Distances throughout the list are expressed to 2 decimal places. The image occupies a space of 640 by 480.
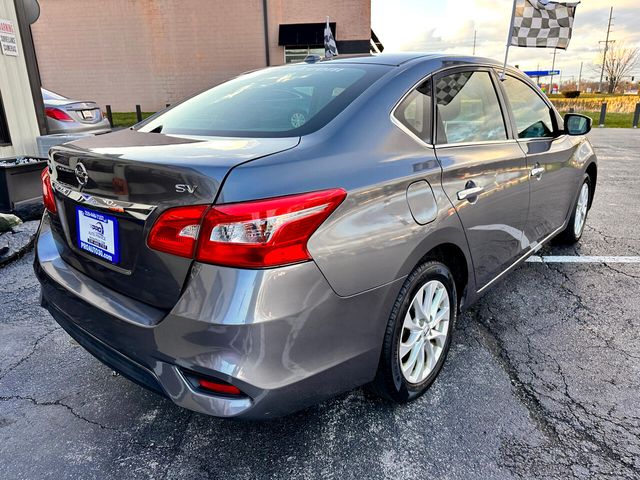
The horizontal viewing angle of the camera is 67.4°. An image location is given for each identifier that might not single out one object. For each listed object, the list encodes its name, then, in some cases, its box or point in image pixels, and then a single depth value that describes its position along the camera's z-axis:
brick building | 20.45
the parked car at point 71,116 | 7.50
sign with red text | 6.04
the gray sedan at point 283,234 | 1.56
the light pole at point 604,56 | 63.34
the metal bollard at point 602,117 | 19.34
